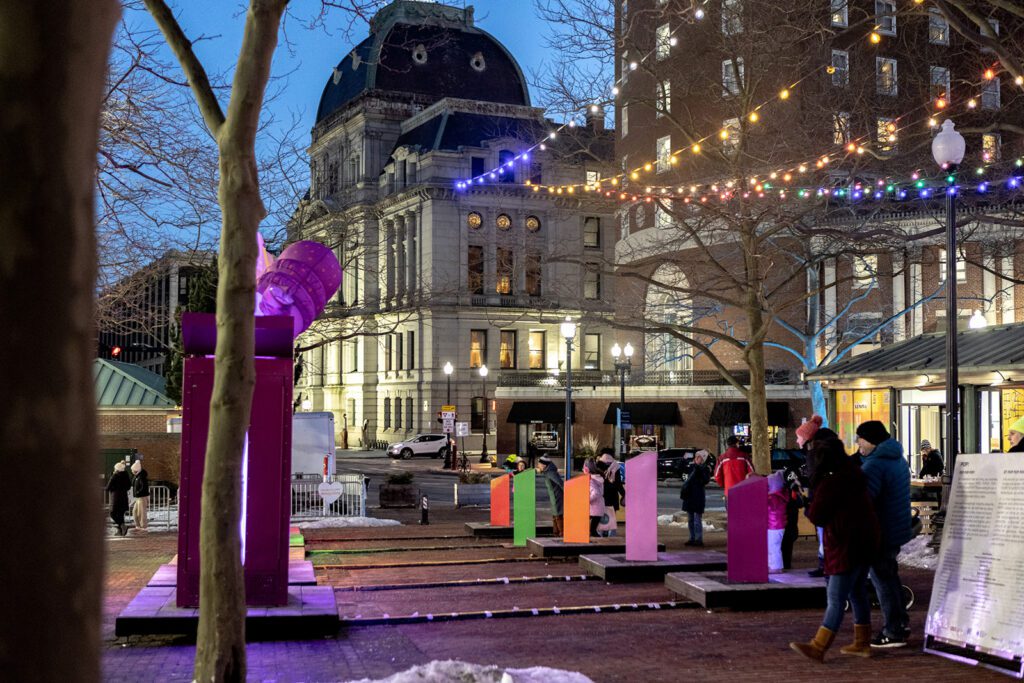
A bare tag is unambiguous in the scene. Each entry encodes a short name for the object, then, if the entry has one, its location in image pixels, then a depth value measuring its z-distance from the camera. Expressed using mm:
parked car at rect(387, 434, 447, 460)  63125
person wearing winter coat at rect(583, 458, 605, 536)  18531
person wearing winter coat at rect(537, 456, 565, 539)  19422
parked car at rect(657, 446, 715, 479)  44781
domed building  71312
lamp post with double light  43812
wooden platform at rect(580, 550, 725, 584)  14580
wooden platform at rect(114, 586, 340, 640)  10289
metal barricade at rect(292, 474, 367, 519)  26906
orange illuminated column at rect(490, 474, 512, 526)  21500
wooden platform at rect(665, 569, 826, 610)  12133
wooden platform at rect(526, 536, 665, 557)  17312
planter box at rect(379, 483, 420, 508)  30438
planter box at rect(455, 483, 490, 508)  33481
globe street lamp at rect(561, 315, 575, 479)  31762
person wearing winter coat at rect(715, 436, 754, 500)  17141
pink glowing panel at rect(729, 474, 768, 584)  12375
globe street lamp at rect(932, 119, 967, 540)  14898
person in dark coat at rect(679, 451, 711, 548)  19484
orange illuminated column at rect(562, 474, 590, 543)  17422
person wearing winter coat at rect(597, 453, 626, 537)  19641
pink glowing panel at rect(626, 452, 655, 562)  14641
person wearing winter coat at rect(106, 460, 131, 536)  22609
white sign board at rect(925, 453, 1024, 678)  8797
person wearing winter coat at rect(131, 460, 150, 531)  23391
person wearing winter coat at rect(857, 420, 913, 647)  9883
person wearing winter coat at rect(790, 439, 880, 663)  9234
